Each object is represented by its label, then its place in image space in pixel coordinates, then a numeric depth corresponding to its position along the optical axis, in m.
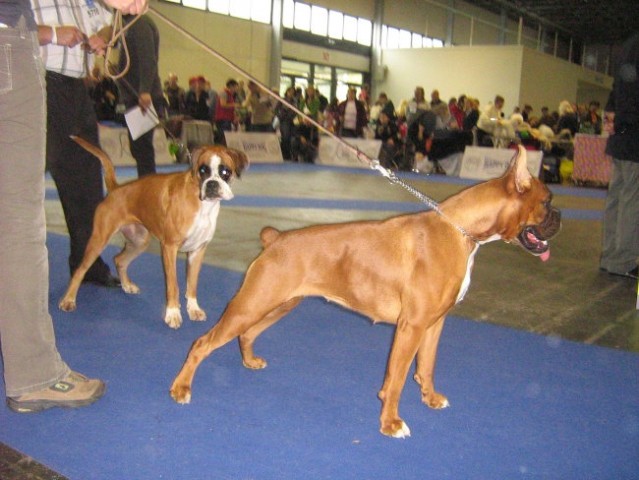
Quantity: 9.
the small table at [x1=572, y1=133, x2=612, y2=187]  15.60
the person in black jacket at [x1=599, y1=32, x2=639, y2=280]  5.61
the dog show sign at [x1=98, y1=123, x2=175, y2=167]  13.79
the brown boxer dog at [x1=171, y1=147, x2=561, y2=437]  2.61
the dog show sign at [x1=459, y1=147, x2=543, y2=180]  15.45
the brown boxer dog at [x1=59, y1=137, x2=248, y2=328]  3.94
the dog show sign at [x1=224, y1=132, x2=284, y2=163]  17.06
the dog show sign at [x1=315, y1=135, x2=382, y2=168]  18.47
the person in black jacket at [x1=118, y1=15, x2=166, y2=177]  5.30
